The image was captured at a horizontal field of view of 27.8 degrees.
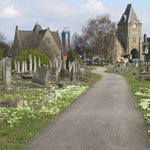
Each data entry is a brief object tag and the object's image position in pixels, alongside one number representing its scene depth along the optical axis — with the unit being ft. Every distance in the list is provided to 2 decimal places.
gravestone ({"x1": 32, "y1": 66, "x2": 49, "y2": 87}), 72.49
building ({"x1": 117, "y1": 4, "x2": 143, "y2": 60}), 318.86
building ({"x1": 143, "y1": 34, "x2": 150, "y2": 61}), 337.52
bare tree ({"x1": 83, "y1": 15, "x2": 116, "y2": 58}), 255.91
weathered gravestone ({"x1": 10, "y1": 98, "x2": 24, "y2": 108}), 42.28
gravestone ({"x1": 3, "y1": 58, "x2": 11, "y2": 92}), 62.88
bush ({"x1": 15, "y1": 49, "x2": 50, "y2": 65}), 142.41
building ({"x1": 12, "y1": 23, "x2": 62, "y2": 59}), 208.03
